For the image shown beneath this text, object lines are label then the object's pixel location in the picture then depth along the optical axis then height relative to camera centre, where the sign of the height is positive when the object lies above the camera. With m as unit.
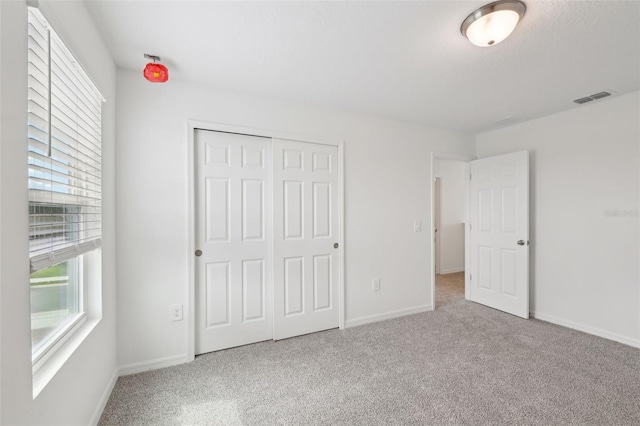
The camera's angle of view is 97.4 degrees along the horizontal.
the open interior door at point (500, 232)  3.27 -0.27
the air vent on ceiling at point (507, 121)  3.25 +1.07
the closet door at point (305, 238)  2.71 -0.26
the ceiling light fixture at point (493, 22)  1.47 +1.04
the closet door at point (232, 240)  2.43 -0.25
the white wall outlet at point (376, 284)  3.20 -0.83
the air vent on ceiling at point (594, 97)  2.55 +1.08
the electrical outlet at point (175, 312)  2.28 -0.82
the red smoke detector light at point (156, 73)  1.92 +0.96
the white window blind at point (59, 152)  1.07 +0.28
